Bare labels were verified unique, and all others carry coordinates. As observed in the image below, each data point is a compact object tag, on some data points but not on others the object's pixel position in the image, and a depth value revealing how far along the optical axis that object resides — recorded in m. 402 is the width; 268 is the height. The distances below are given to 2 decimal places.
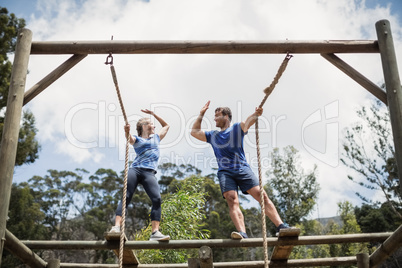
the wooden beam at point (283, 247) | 3.53
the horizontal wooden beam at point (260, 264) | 4.32
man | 3.93
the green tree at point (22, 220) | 20.22
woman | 4.07
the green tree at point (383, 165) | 18.89
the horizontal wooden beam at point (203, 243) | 3.62
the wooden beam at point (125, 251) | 3.47
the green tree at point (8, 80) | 14.19
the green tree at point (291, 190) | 23.75
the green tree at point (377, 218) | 20.97
